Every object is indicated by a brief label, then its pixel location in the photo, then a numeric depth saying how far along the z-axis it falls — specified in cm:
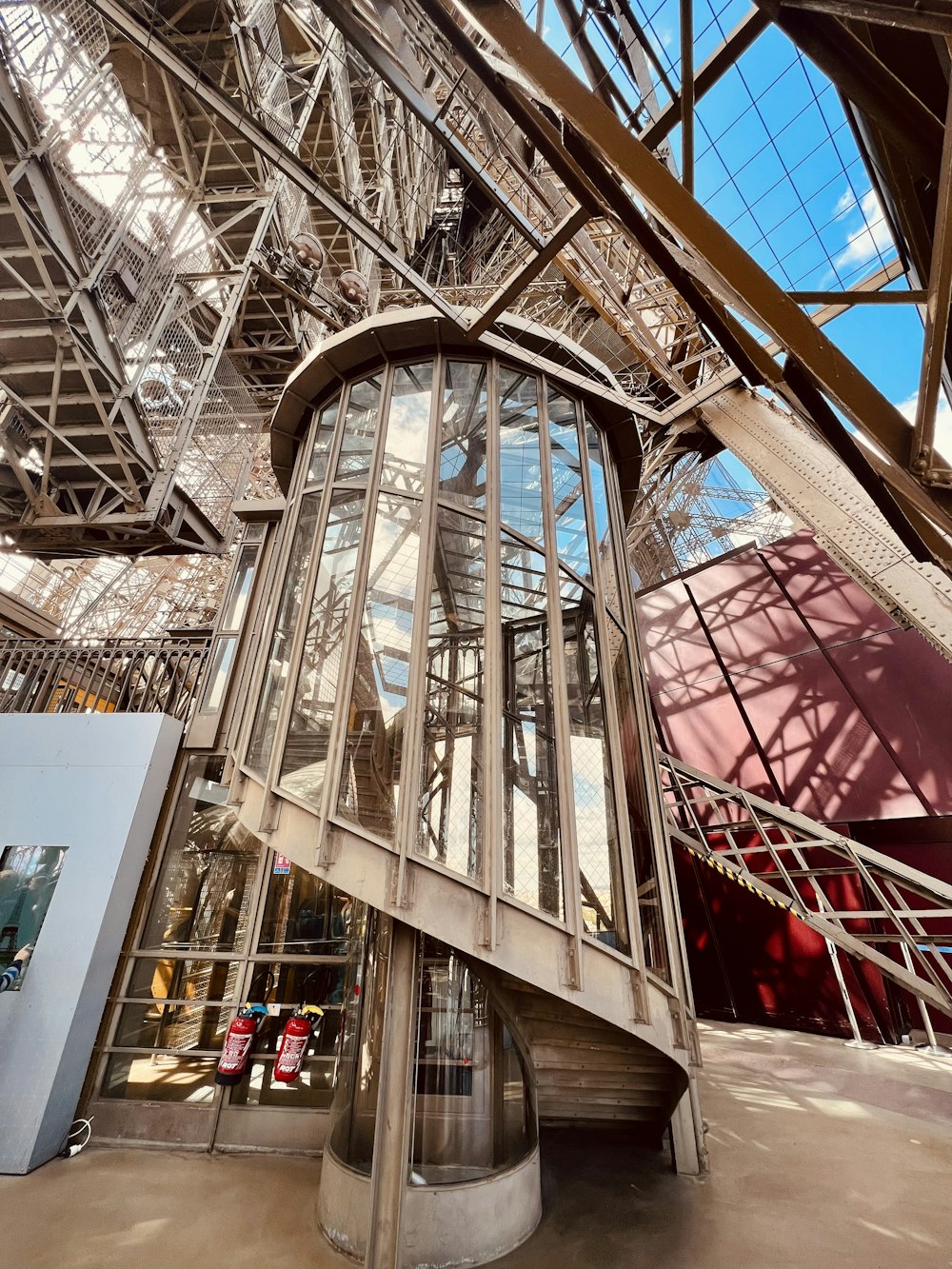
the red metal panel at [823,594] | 1071
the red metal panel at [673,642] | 1316
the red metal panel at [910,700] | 924
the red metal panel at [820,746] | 977
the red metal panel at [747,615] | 1177
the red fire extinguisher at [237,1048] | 552
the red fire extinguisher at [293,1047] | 545
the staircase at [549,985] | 363
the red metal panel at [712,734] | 1179
